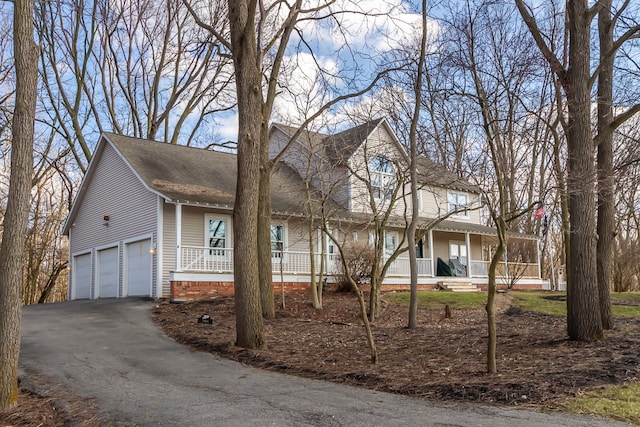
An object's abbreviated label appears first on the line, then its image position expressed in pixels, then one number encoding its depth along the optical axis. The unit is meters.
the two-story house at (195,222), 17.53
